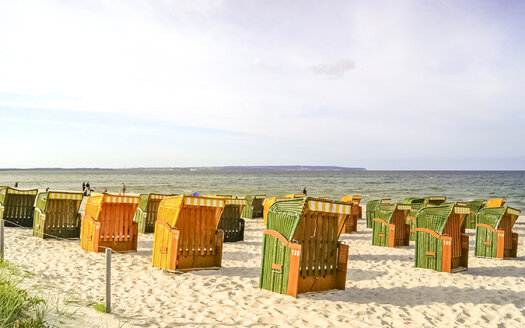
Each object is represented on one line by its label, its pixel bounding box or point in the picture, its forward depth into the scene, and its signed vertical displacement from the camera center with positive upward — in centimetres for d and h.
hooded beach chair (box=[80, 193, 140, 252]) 1157 -188
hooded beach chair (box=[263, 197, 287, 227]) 2106 -206
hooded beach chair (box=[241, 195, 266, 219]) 2433 -257
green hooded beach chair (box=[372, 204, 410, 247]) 1507 -202
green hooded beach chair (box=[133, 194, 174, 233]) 1606 -218
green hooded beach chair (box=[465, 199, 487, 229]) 2111 -199
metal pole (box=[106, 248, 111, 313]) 617 -183
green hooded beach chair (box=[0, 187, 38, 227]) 1542 -195
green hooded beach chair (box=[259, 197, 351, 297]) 778 -156
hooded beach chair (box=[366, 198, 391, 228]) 2014 -204
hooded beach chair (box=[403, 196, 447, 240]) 1656 -178
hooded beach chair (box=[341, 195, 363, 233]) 1877 -240
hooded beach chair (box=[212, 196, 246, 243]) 1501 -209
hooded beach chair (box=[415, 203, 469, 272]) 1096 -176
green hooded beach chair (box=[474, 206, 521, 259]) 1322 -185
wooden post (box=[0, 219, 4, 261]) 830 -177
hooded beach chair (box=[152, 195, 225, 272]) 954 -172
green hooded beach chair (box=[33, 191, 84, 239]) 1330 -192
